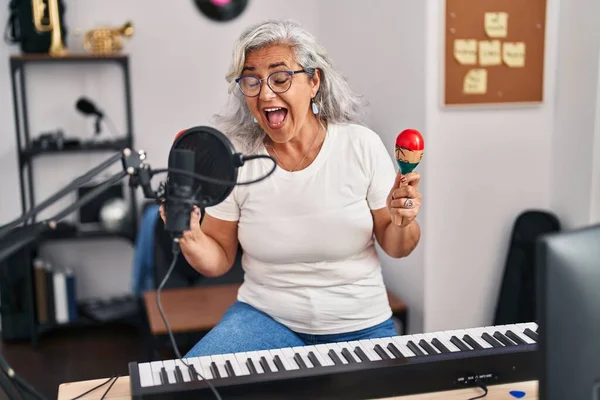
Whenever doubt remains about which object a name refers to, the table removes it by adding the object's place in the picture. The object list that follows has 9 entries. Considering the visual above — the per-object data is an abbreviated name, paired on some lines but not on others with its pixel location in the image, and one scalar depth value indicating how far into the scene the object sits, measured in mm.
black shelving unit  3846
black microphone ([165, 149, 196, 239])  1116
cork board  2725
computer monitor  871
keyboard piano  1302
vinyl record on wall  4121
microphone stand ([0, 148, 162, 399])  933
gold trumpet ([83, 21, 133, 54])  3869
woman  1791
